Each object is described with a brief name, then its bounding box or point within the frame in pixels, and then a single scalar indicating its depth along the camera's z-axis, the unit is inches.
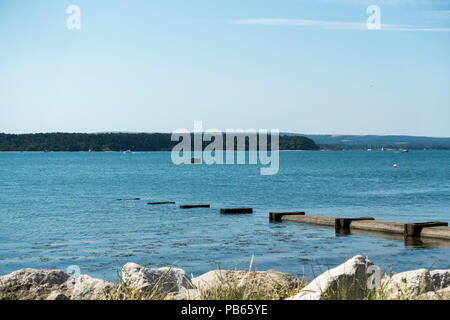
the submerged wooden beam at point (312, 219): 918.1
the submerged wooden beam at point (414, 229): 762.8
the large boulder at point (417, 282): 257.9
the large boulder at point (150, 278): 317.9
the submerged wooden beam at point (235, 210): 1175.0
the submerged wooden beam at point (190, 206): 1314.0
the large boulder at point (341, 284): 257.8
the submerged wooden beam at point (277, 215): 1023.3
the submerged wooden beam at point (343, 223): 877.8
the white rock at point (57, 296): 286.8
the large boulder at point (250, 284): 265.8
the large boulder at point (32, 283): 330.3
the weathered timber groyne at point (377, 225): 753.6
